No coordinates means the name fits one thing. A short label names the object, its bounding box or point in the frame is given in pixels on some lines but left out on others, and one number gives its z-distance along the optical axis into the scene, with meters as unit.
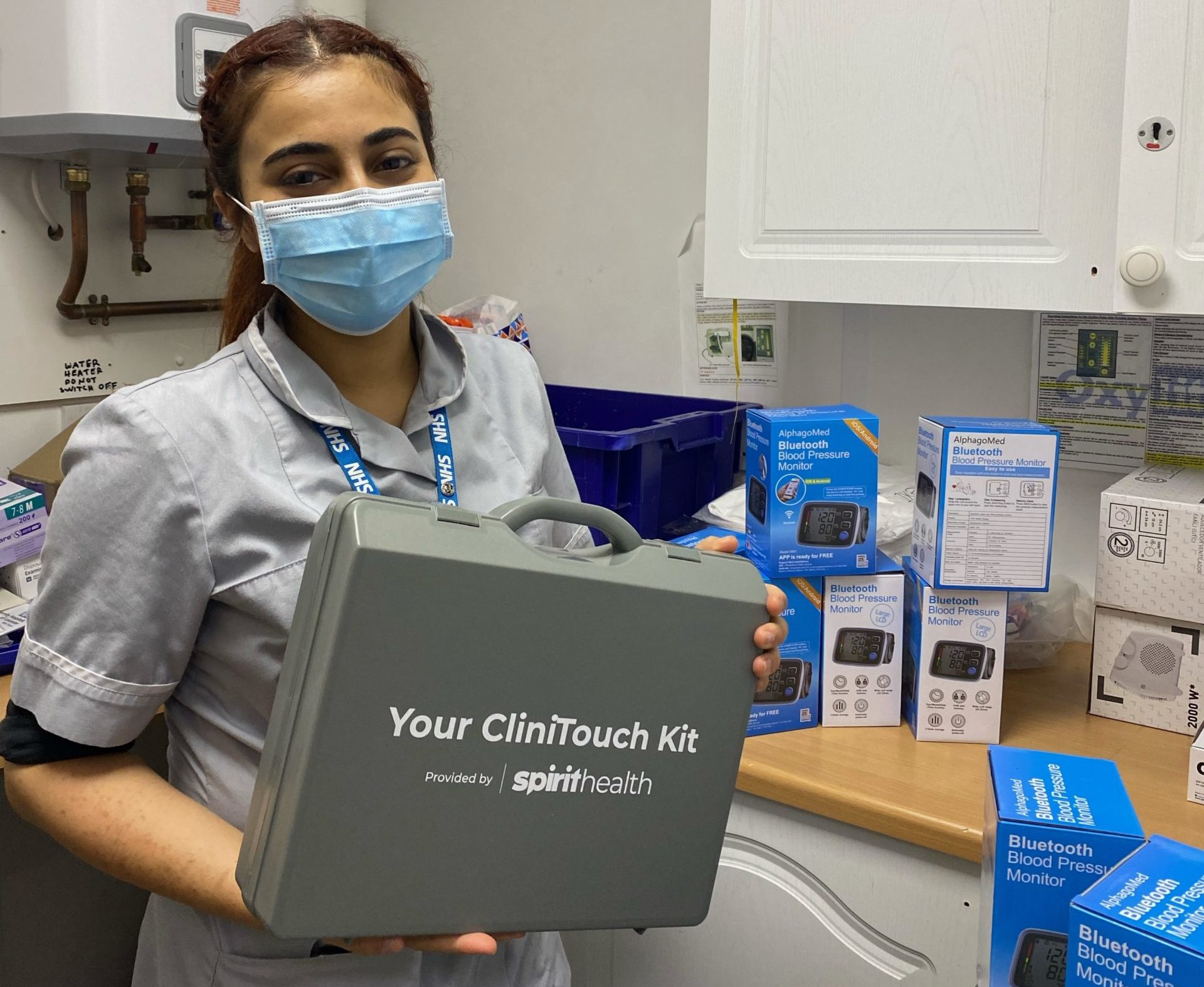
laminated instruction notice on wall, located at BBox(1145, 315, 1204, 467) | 1.59
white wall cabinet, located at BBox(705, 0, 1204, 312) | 1.24
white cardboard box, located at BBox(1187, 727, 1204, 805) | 1.21
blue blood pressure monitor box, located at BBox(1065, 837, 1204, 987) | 0.47
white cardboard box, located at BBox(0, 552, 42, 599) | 1.67
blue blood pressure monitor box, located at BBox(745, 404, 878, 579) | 1.38
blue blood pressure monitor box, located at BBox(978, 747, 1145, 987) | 0.57
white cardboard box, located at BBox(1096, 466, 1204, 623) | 1.35
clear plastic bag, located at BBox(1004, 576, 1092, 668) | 1.58
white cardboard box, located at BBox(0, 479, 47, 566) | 1.66
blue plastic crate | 1.71
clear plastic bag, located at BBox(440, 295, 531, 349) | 2.14
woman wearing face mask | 0.86
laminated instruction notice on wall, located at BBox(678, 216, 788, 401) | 1.97
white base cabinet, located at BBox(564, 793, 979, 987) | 1.25
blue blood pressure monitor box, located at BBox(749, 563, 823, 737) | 1.43
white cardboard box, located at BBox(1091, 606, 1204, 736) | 1.38
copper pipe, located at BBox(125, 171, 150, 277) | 2.03
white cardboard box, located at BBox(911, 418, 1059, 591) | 1.31
